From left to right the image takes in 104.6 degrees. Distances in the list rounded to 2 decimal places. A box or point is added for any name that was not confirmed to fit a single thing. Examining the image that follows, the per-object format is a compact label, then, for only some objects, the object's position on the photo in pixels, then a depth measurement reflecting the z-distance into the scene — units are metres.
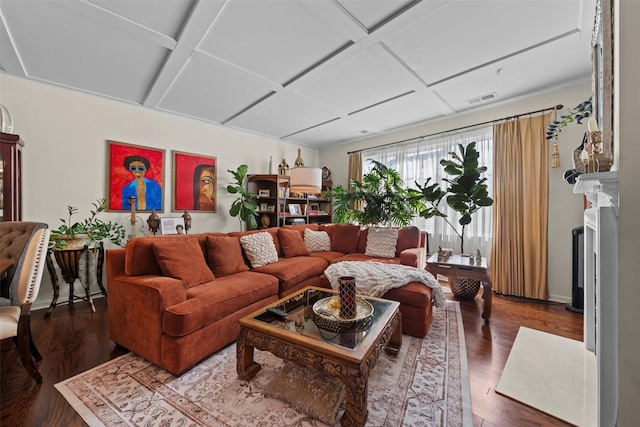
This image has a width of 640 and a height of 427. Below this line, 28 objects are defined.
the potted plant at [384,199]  3.87
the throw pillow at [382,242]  3.45
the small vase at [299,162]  4.98
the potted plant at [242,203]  4.22
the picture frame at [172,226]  3.61
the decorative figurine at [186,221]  3.76
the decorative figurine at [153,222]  3.44
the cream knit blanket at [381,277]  2.19
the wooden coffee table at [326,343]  1.17
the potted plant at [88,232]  2.61
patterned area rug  1.29
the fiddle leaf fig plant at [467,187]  2.78
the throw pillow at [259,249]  2.78
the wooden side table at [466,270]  2.45
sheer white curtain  3.58
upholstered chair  1.48
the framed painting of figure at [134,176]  3.27
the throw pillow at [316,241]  3.88
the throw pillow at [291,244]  3.37
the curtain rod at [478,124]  2.98
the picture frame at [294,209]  5.09
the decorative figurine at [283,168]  5.04
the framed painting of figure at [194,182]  3.83
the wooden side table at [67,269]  2.62
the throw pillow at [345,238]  3.85
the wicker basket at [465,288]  2.98
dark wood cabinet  2.31
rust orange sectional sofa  1.65
